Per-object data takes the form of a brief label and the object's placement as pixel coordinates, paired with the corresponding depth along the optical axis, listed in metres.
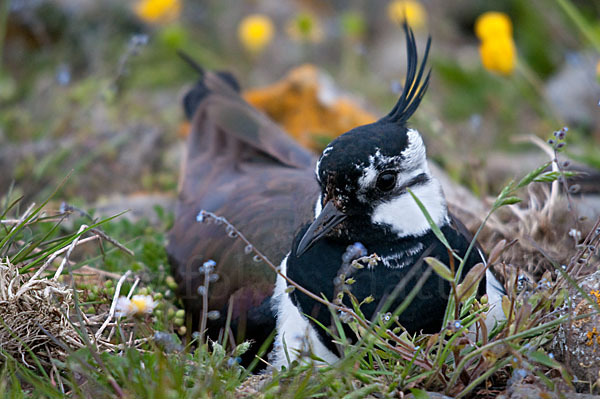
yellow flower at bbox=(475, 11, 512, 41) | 8.85
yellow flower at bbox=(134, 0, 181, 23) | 12.43
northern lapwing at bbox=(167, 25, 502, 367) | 5.17
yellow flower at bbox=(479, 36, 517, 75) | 8.88
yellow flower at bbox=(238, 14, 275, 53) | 12.71
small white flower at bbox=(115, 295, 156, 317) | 4.20
